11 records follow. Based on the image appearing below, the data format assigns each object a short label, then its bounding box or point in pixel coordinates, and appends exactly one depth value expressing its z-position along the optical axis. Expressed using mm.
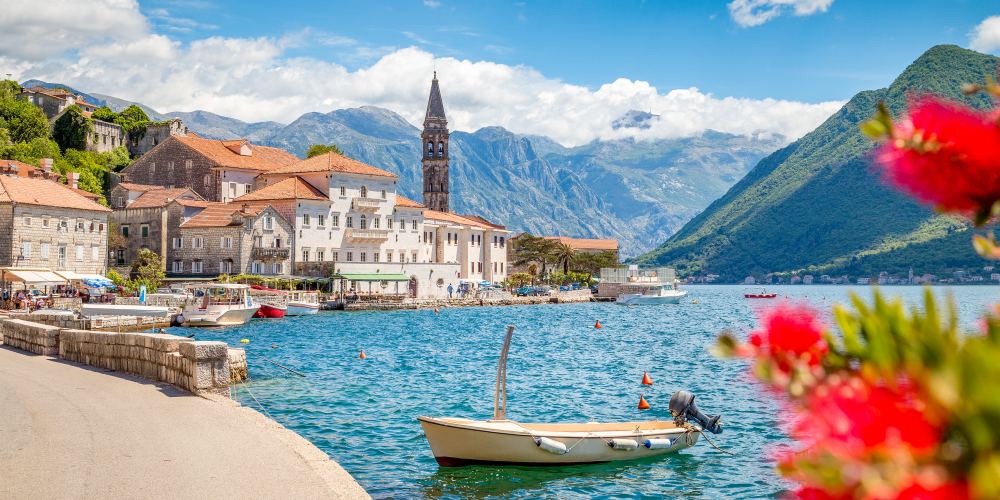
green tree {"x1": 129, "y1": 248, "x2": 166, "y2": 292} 68750
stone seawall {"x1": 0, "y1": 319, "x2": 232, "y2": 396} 17281
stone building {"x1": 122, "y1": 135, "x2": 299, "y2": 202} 90312
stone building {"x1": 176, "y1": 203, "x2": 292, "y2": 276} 77312
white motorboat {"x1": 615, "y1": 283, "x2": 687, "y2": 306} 114812
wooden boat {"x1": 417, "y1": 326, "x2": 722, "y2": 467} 16438
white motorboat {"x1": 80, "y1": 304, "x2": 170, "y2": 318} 51500
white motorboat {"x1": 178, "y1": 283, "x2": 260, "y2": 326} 57062
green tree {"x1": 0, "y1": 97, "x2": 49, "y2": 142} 90000
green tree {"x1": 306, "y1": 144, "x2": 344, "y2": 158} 115638
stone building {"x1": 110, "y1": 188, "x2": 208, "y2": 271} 80500
